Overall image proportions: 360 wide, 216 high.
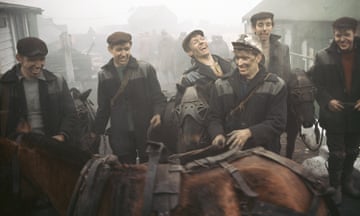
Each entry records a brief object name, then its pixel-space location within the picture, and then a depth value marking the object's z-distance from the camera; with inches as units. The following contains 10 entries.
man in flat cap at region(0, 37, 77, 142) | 152.1
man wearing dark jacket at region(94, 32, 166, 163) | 180.5
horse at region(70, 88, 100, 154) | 191.0
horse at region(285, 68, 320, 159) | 181.6
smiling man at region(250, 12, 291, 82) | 185.2
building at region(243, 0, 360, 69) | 387.5
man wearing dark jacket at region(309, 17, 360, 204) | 169.2
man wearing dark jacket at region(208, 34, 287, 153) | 135.1
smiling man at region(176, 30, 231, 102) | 178.1
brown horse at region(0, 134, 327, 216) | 92.2
